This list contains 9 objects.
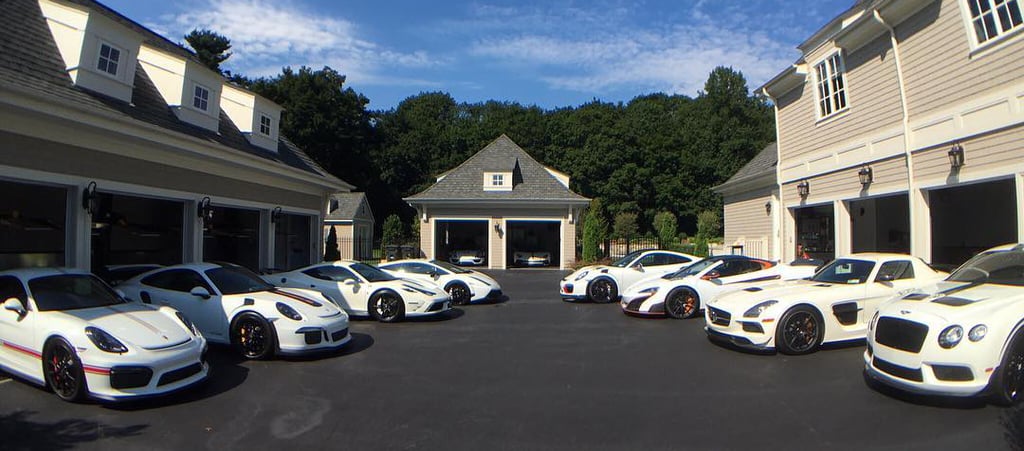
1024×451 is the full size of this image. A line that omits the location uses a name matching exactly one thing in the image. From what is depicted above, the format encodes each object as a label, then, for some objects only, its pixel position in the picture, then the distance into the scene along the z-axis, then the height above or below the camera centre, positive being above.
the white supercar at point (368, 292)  10.78 -0.34
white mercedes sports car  7.39 -0.47
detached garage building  26.42 +3.28
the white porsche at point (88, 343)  5.30 -0.66
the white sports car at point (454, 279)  13.67 -0.14
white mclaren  10.92 -0.24
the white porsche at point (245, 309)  7.38 -0.46
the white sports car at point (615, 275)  13.86 -0.05
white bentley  4.94 -0.65
